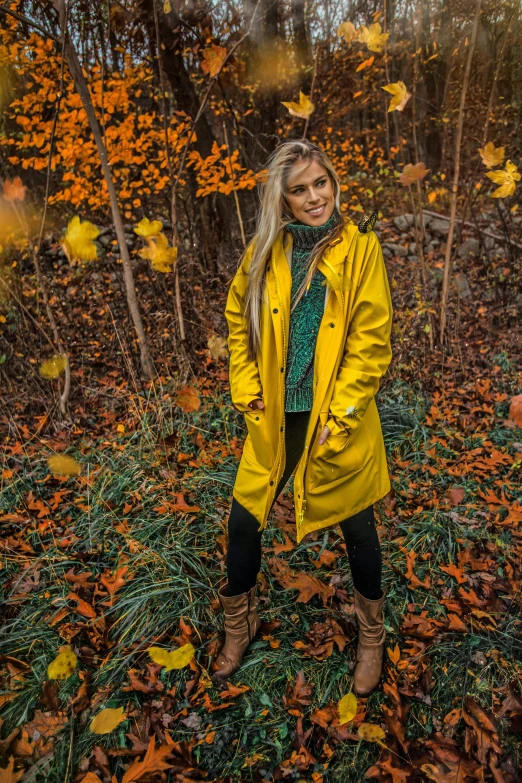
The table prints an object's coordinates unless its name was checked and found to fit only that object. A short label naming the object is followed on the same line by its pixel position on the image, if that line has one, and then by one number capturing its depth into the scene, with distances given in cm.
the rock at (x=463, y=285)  566
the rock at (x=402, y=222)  718
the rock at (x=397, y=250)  677
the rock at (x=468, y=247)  657
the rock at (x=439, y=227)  717
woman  166
